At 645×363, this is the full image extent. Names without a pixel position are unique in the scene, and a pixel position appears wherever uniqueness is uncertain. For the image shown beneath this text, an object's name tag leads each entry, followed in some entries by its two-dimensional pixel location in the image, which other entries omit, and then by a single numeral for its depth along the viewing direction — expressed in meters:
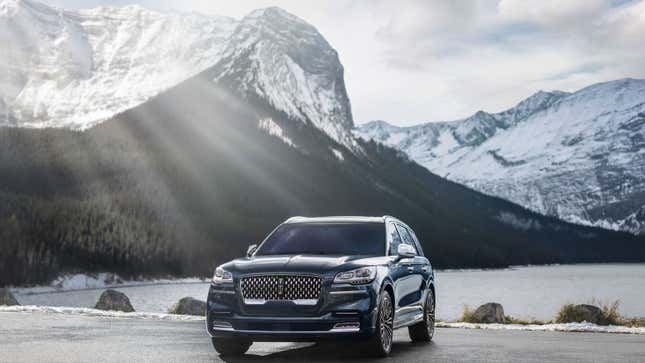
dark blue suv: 12.50
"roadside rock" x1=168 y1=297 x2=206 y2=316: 23.78
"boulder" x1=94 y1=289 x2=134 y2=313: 25.16
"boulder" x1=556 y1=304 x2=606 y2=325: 20.48
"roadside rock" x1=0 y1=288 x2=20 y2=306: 25.91
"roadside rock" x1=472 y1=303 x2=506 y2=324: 21.77
